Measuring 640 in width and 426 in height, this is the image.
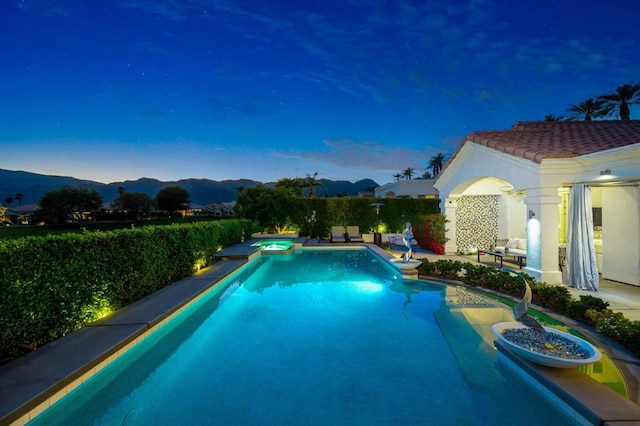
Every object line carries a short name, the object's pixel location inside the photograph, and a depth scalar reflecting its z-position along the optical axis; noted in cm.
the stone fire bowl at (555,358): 362
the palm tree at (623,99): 2667
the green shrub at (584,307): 553
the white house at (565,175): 786
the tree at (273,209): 2184
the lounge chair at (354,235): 1877
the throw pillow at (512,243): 1162
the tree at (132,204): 6069
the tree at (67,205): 4778
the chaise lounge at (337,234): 1909
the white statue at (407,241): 1071
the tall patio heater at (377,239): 1802
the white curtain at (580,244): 790
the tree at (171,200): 6931
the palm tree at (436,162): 7231
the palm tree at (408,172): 9344
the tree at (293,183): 4098
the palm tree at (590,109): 2907
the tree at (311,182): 4678
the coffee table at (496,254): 1102
